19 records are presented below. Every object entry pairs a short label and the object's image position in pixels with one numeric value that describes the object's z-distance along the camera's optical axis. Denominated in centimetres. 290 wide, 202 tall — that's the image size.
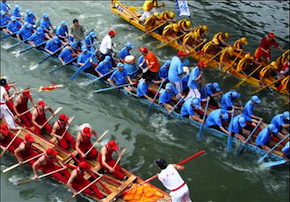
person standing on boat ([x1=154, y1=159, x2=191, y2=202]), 797
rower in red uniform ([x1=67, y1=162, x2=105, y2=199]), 927
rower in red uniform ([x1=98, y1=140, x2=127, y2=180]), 991
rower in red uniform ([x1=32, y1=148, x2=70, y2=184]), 969
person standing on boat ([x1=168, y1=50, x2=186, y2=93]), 1273
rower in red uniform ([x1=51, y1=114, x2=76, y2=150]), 1095
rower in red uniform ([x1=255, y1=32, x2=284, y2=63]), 1573
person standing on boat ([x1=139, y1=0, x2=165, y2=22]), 1908
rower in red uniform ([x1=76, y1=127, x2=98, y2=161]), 1021
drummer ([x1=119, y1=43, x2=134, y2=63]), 1512
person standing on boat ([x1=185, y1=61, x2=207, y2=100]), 1245
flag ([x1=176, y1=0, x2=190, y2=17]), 1803
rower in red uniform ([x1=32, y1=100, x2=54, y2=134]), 1148
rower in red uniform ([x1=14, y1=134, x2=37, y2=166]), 1003
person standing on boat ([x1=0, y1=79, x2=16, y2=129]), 1164
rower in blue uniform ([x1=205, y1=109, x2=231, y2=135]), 1178
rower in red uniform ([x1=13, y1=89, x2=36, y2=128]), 1205
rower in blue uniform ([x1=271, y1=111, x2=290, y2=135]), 1145
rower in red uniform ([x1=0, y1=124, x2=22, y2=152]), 1072
